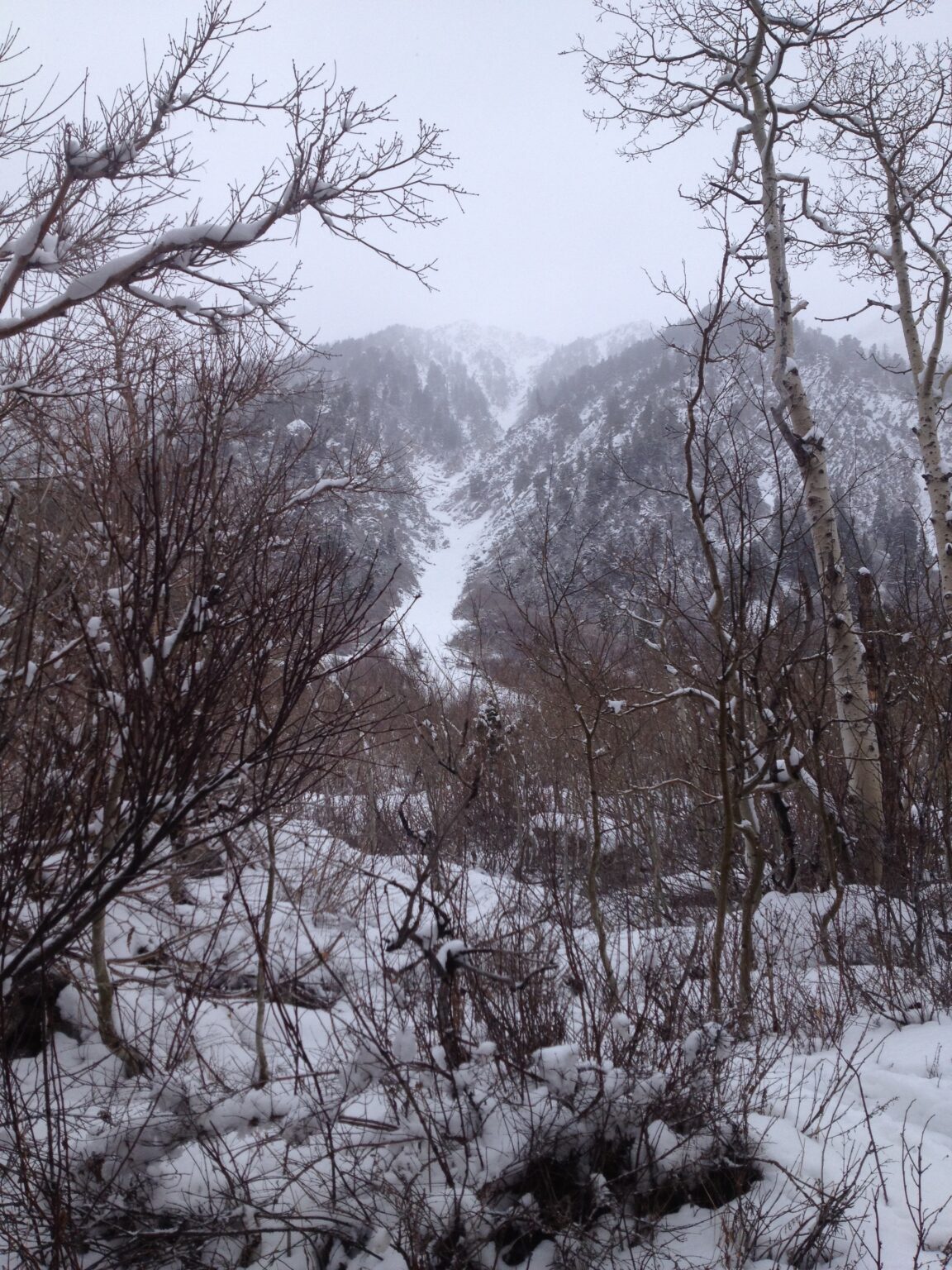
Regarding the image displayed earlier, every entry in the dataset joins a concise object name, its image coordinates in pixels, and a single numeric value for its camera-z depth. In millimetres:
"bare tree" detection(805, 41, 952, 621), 8086
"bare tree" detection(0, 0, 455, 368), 5336
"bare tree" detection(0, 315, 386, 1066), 2238
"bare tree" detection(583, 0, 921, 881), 6398
